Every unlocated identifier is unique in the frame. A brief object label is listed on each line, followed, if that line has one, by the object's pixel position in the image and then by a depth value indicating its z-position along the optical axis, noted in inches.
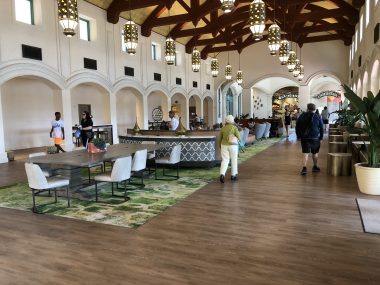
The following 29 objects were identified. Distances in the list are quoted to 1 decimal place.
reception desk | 325.4
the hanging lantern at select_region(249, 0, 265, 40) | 231.3
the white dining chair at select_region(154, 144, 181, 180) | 274.1
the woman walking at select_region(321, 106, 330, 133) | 712.7
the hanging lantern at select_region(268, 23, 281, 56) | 287.7
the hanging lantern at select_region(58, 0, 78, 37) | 211.7
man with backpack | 279.8
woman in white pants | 260.2
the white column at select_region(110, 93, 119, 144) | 532.2
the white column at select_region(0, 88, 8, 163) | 372.8
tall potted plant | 207.6
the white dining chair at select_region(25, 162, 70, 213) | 185.2
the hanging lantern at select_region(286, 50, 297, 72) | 490.7
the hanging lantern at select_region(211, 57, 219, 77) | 503.0
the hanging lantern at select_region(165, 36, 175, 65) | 350.0
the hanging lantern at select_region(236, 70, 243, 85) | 624.1
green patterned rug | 183.5
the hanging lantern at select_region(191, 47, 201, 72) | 426.3
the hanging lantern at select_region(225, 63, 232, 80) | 550.8
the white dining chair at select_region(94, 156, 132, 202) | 202.8
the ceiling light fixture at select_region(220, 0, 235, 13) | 209.3
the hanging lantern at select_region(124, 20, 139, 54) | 298.4
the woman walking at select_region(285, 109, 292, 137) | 698.6
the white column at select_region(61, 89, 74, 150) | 443.8
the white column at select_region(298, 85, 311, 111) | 799.7
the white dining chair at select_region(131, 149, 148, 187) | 233.1
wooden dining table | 203.0
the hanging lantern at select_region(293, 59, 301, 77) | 581.1
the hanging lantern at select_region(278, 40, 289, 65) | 388.0
